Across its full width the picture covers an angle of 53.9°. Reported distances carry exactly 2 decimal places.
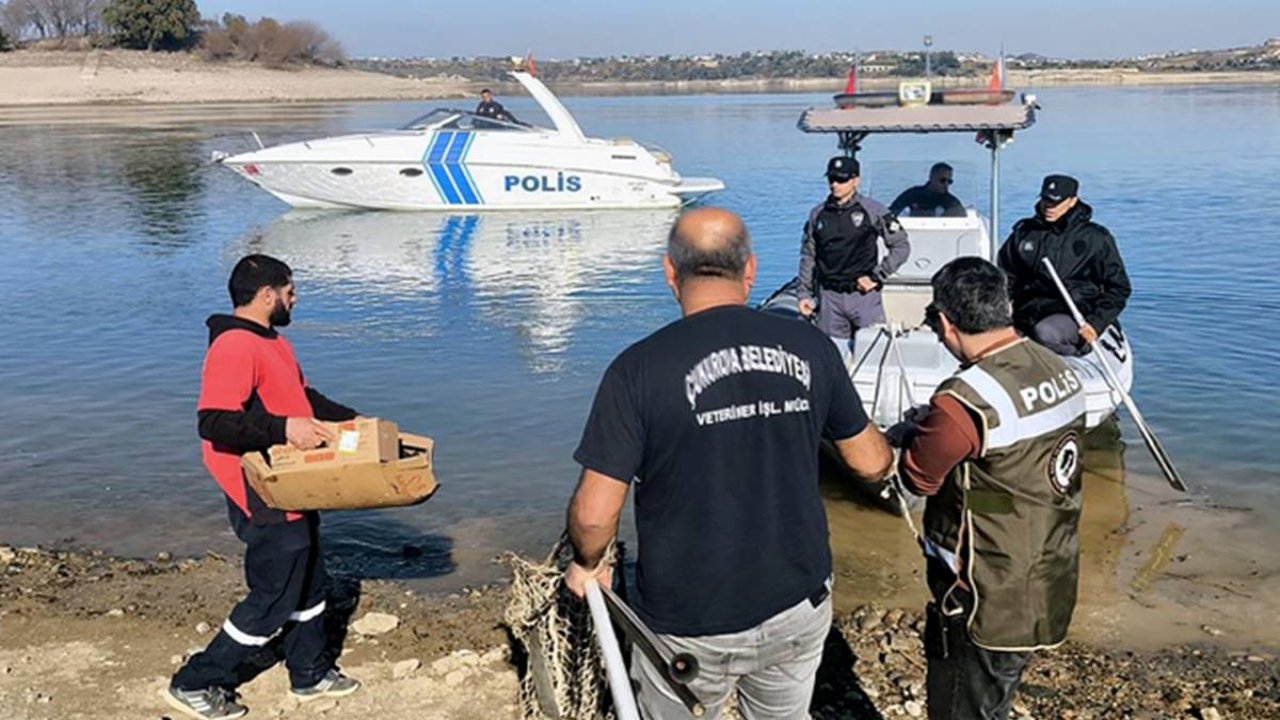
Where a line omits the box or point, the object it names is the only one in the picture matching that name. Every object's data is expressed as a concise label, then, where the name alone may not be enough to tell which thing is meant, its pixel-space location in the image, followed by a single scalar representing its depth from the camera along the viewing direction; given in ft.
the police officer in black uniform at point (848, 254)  25.79
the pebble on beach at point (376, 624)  17.99
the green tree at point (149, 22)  253.24
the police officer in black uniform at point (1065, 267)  23.26
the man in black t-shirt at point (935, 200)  31.60
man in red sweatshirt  13.91
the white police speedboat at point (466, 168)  68.64
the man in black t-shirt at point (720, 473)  9.34
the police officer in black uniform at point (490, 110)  69.36
